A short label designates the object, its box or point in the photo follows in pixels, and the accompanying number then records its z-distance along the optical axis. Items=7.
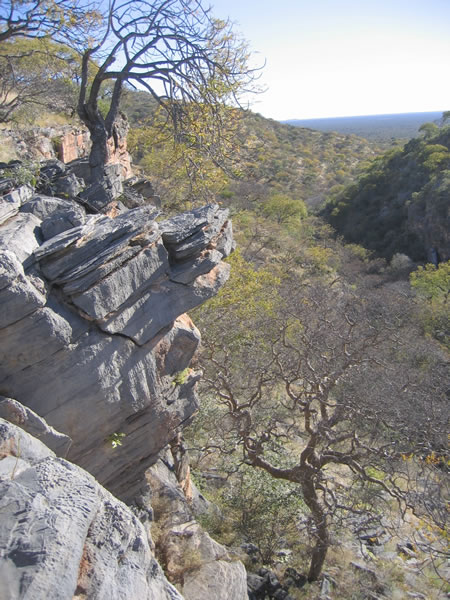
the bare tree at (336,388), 8.02
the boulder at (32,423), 4.28
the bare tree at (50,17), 7.99
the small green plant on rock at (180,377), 6.22
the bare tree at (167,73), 7.28
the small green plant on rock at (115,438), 5.49
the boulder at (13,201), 5.17
